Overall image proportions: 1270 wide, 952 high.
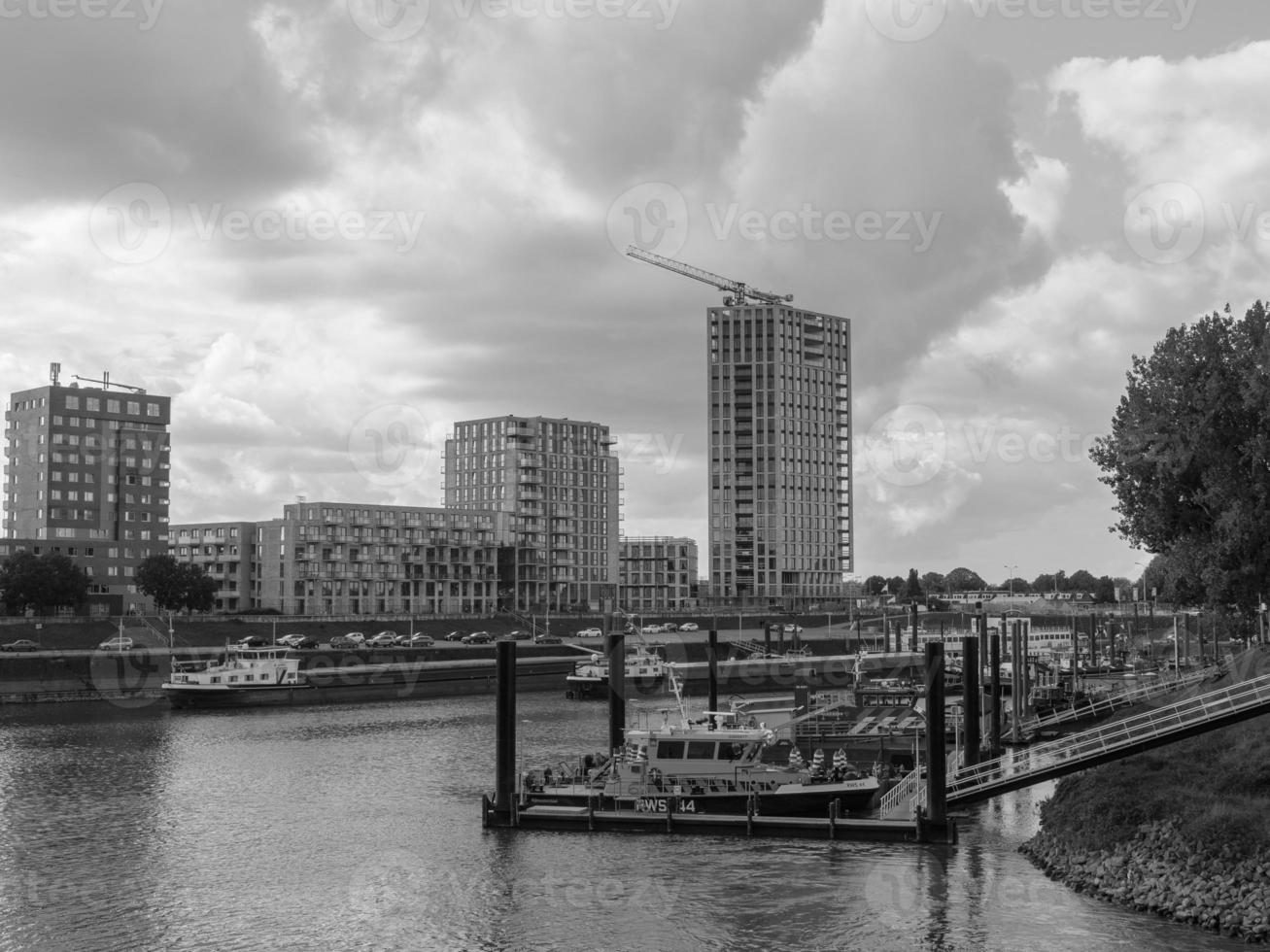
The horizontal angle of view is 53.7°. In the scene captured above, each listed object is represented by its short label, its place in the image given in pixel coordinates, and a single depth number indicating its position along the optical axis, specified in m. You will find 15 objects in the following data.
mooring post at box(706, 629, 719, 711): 72.81
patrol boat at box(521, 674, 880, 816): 50.62
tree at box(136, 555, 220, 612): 151.62
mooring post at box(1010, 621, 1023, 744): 78.81
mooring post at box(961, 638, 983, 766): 52.97
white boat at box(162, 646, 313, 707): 104.31
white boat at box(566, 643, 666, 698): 117.31
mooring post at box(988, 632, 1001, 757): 64.84
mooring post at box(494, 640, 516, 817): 50.00
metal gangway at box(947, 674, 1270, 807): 42.09
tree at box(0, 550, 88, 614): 136.50
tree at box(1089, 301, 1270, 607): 57.75
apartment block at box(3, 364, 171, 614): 168.88
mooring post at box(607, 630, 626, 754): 59.41
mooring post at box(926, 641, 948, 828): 45.09
